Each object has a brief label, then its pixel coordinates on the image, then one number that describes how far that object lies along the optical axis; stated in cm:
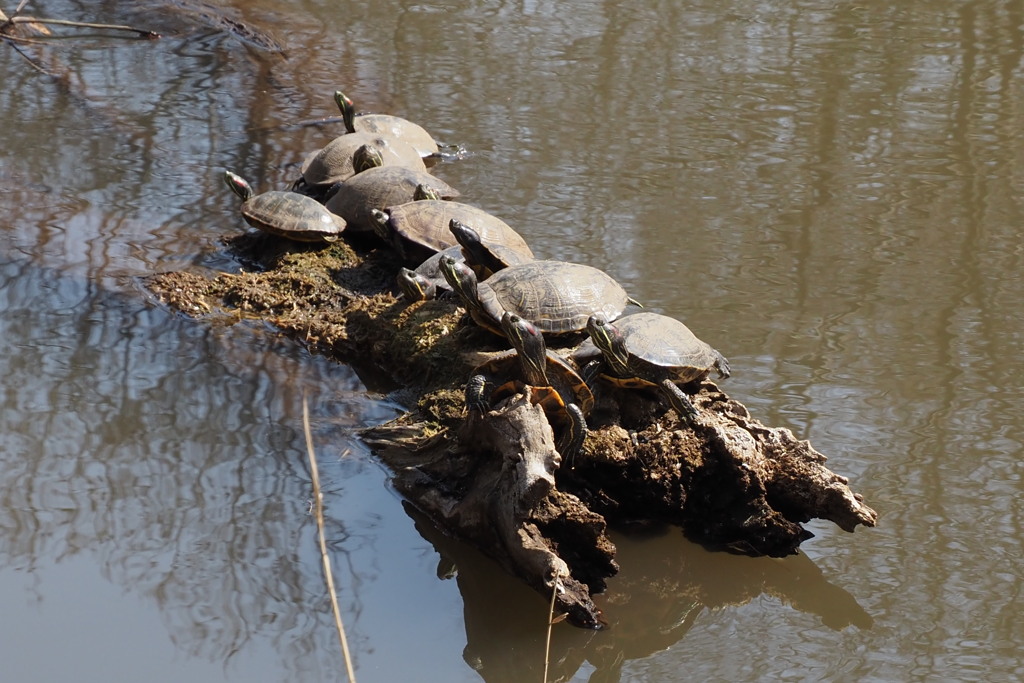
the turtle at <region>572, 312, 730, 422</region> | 725
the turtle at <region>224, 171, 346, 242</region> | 1077
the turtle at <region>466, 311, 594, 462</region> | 705
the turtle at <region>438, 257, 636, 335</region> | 816
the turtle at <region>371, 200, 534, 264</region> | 1002
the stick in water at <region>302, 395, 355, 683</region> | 217
